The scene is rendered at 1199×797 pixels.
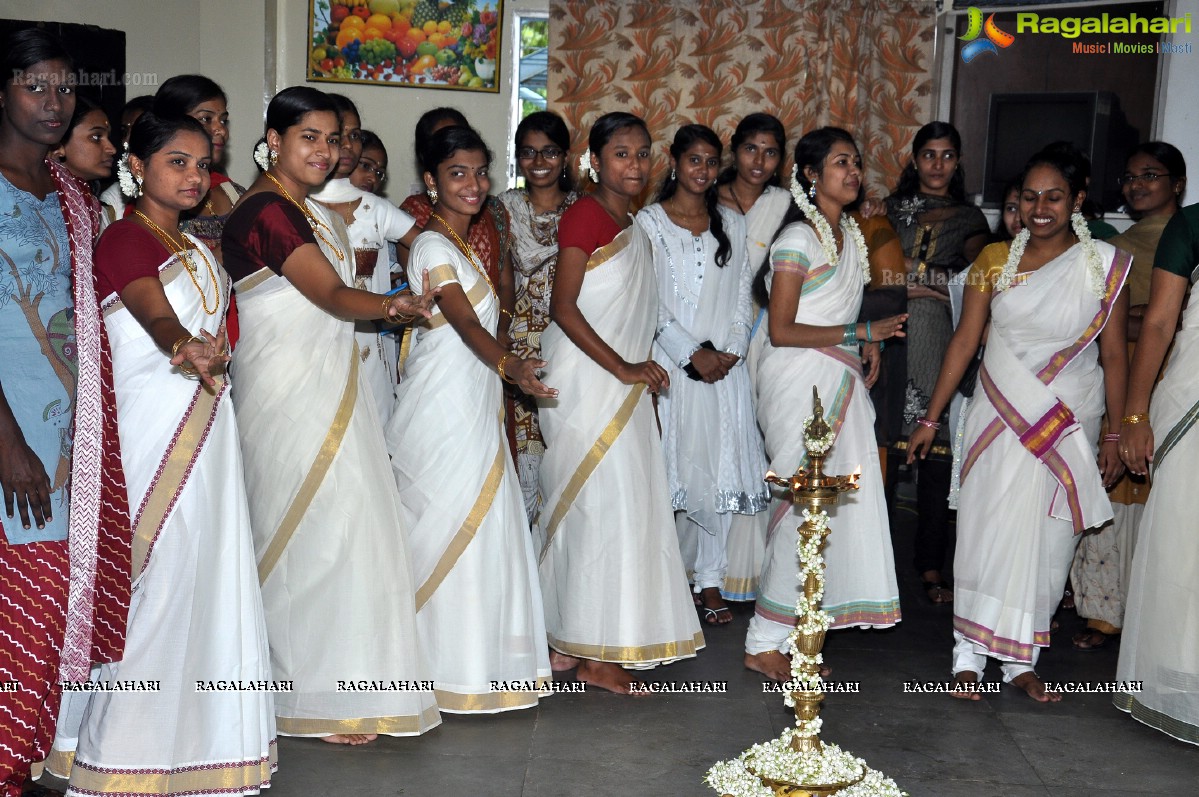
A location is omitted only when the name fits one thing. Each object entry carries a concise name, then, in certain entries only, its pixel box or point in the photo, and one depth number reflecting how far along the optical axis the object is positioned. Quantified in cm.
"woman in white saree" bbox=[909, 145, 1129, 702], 377
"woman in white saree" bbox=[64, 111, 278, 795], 280
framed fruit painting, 642
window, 666
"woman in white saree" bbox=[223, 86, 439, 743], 325
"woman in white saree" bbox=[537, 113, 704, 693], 378
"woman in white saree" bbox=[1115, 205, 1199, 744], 352
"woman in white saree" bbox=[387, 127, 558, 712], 350
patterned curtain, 648
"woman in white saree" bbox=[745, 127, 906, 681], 390
